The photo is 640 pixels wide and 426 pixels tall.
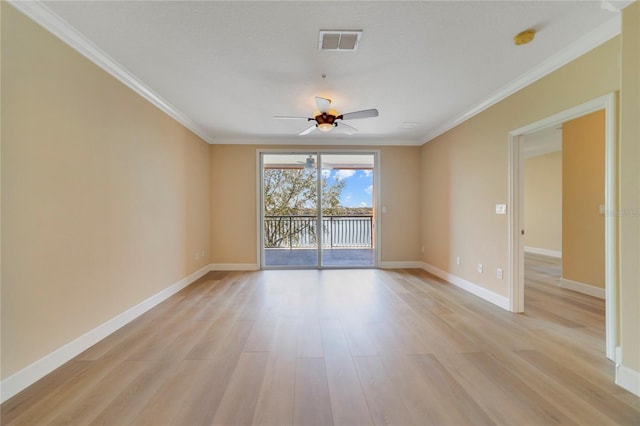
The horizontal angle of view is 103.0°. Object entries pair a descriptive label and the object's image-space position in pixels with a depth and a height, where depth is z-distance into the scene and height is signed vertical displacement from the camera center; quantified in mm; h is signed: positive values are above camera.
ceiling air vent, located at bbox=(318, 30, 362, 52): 1971 +1388
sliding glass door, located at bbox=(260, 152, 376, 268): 5148 +345
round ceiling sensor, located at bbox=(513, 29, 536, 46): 1990 +1384
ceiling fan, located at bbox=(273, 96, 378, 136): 2858 +1143
